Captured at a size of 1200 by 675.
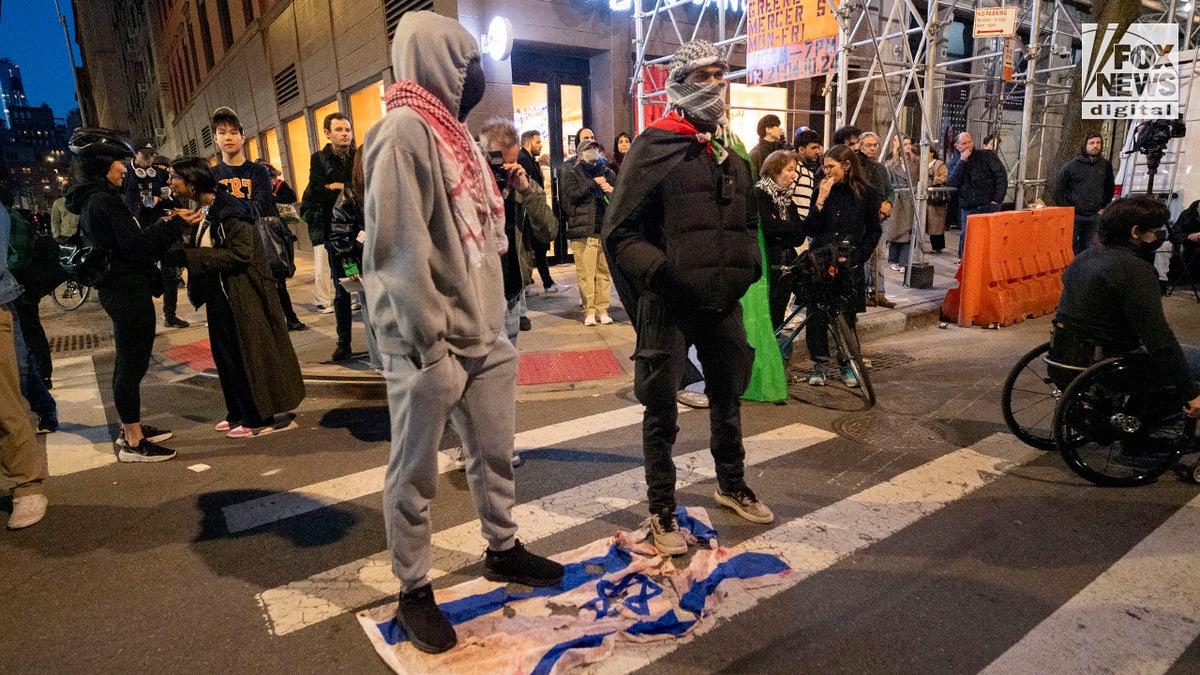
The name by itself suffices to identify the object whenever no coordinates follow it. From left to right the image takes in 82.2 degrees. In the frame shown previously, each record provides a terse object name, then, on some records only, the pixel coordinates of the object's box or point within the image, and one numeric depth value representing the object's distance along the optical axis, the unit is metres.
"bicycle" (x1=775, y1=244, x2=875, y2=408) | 5.47
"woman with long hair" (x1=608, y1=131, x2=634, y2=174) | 9.64
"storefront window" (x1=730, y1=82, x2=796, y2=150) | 14.01
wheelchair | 3.79
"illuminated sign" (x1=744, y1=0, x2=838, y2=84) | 8.45
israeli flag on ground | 2.51
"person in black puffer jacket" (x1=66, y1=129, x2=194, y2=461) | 4.36
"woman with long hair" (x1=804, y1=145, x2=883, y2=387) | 5.75
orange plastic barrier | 7.98
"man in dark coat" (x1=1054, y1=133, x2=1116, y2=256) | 9.51
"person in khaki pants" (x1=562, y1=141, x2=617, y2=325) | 7.85
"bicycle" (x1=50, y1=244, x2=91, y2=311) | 11.82
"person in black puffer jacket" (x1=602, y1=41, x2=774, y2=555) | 3.07
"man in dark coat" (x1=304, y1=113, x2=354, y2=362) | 6.44
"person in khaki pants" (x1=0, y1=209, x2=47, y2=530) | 3.76
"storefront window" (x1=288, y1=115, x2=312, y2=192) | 17.76
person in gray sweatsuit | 2.23
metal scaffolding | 9.20
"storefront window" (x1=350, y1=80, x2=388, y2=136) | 13.08
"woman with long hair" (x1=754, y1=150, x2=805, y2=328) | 5.25
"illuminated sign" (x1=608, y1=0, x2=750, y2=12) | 11.45
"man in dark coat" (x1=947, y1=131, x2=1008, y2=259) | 10.84
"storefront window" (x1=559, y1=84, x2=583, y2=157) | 12.23
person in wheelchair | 3.64
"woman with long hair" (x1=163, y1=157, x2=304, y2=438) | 4.63
